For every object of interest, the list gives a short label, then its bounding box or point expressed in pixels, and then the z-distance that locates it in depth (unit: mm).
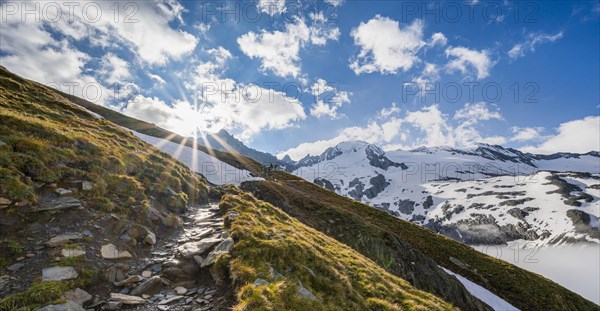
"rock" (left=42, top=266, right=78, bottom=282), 8847
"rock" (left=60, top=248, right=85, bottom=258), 10047
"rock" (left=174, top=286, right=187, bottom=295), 10046
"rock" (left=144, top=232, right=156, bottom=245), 13008
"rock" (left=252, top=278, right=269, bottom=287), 9961
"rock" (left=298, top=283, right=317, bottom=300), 10367
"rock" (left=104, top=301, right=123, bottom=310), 8641
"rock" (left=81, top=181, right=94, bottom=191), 14019
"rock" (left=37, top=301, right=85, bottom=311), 7650
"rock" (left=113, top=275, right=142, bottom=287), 9803
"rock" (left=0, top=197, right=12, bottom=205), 10705
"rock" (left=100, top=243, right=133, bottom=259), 10922
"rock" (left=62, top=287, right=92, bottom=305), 8500
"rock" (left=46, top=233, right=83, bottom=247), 10292
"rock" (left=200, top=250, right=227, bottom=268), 11453
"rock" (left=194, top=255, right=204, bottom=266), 11857
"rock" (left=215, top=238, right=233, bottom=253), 12255
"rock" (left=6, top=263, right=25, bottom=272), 8930
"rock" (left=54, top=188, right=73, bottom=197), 12836
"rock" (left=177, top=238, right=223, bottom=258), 12430
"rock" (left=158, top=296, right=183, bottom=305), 9312
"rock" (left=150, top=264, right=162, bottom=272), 11172
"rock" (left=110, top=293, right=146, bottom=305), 8938
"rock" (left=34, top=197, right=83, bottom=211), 11689
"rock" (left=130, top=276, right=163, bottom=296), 9664
